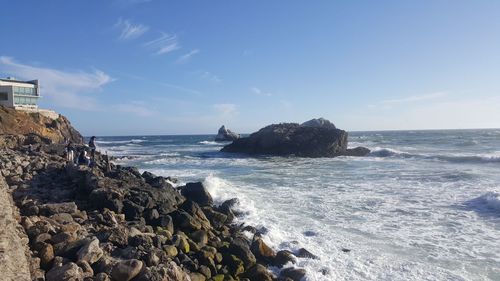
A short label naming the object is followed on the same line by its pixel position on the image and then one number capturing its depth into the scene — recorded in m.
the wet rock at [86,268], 6.46
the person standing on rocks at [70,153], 20.92
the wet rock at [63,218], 8.89
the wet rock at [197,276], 7.85
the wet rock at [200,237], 9.98
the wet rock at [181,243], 9.07
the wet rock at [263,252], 9.81
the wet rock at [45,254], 6.72
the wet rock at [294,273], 8.80
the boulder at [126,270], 6.54
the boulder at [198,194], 14.92
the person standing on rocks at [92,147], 20.83
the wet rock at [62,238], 7.41
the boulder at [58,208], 9.52
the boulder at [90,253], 6.83
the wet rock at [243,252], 9.24
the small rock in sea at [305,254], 9.88
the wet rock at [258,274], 8.62
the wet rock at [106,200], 11.06
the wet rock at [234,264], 8.87
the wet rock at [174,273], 6.79
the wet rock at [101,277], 6.29
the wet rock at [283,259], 9.59
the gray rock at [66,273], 6.09
